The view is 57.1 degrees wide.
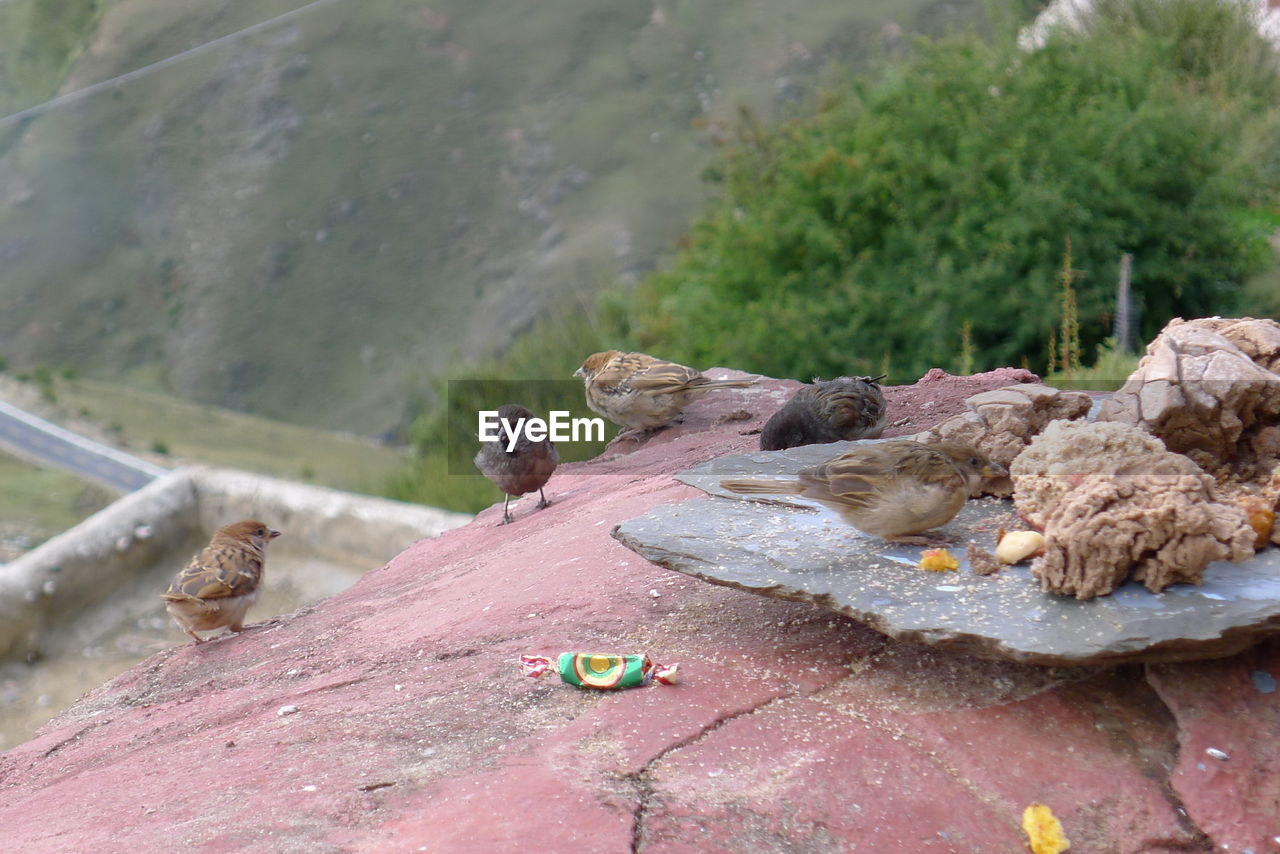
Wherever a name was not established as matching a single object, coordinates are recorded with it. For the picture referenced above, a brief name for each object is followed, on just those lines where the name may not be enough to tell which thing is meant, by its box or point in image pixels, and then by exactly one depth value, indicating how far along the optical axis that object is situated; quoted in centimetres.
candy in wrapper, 350
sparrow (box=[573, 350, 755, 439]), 786
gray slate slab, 306
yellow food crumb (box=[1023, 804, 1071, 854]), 289
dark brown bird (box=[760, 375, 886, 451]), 618
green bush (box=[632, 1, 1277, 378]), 1470
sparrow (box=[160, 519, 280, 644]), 562
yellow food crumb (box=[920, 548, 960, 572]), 363
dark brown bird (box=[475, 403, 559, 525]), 666
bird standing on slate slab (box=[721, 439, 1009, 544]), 373
